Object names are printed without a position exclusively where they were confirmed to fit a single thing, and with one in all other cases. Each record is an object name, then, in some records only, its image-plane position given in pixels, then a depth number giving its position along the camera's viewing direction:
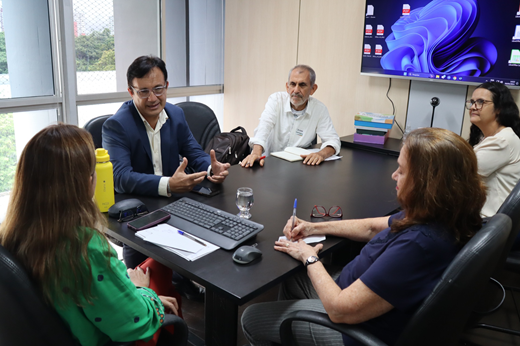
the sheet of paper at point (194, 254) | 1.42
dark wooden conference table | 1.34
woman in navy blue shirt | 1.17
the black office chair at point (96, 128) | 2.39
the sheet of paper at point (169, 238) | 1.49
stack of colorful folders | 3.40
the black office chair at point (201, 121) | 3.22
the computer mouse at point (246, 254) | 1.40
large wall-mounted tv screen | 3.13
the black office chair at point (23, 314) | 0.98
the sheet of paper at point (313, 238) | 1.60
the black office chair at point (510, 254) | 1.57
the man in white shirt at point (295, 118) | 3.23
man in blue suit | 1.94
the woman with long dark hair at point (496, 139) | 2.36
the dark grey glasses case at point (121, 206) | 1.70
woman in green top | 1.03
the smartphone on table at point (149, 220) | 1.62
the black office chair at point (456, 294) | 1.05
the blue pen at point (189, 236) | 1.53
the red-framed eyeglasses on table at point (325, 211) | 1.83
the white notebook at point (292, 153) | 2.76
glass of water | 1.76
